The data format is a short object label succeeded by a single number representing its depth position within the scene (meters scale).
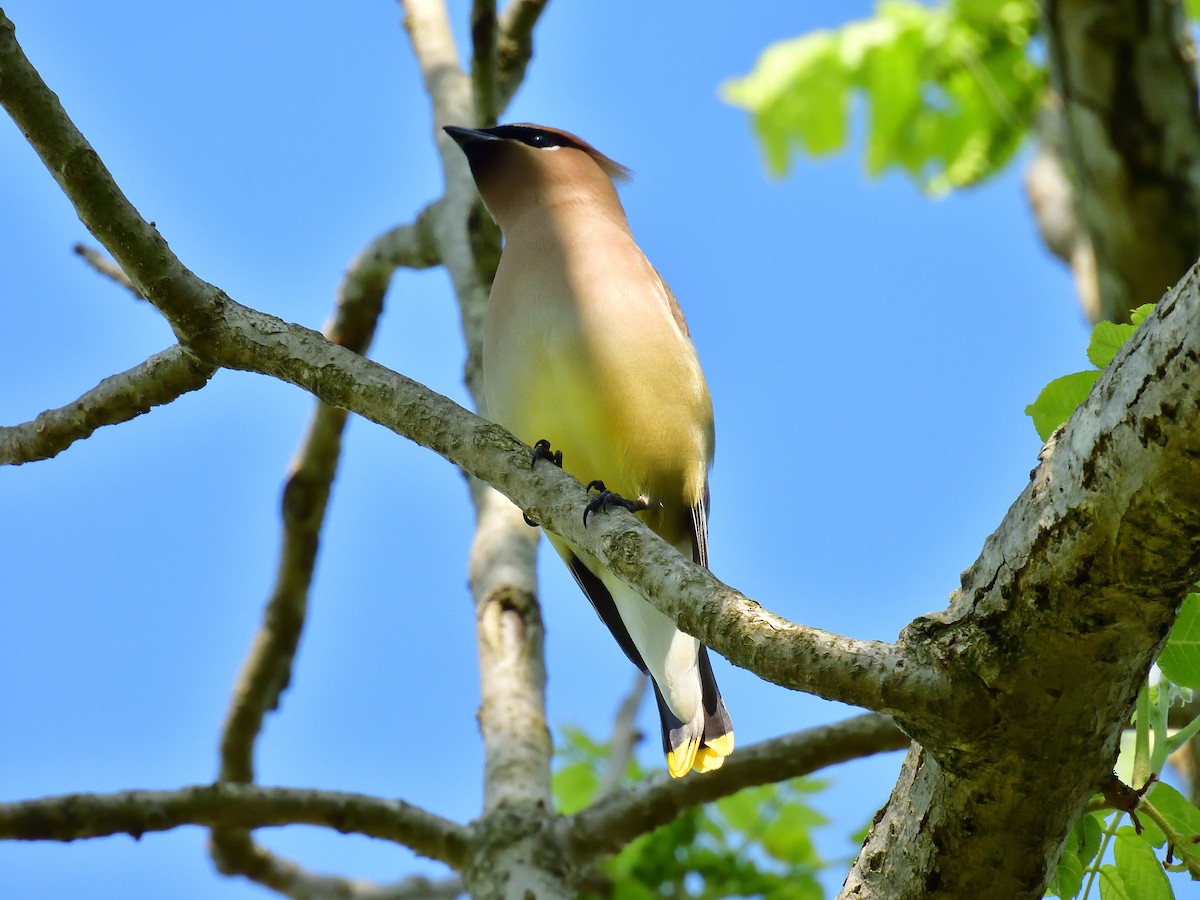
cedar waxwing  7.67
